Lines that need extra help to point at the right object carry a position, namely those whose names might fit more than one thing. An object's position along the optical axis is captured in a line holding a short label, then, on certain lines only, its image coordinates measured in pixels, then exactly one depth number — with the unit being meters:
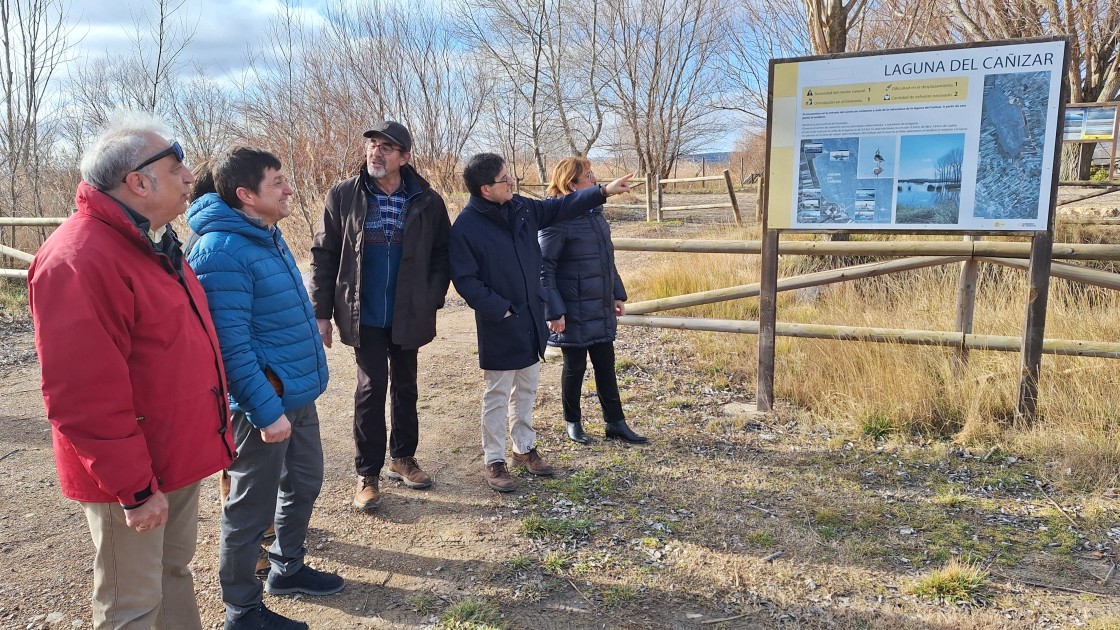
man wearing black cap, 3.42
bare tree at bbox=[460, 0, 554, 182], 21.16
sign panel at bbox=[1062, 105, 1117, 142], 11.16
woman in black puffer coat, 4.12
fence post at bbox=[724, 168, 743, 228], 15.24
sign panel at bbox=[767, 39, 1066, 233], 4.05
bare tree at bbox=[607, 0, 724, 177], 24.89
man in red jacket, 1.77
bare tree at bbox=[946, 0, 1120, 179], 11.77
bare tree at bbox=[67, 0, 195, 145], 13.08
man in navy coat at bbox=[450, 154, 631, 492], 3.54
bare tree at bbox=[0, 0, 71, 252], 9.91
